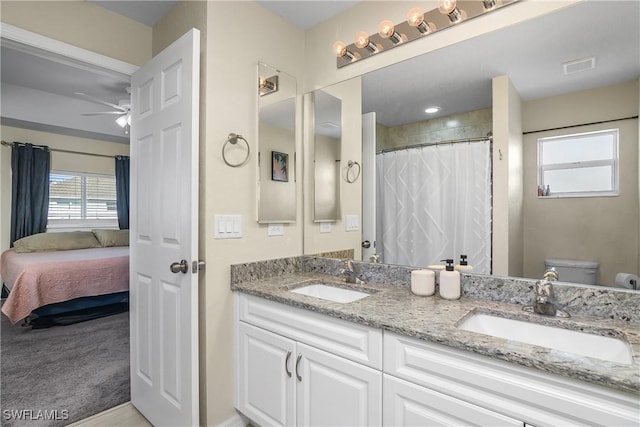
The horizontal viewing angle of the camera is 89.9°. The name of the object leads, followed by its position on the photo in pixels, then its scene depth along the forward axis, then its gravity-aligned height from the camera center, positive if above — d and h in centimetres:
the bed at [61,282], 318 -74
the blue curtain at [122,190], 551 +41
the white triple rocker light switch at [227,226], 170 -7
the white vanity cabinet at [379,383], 85 -57
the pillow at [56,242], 423 -39
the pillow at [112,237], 487 -36
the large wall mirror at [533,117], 118 +43
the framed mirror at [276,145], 192 +43
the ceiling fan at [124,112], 357 +115
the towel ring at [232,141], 172 +39
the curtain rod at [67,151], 444 +98
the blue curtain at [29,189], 449 +36
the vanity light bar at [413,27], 148 +94
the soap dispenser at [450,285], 142 -32
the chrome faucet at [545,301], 117 -33
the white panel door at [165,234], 158 -11
